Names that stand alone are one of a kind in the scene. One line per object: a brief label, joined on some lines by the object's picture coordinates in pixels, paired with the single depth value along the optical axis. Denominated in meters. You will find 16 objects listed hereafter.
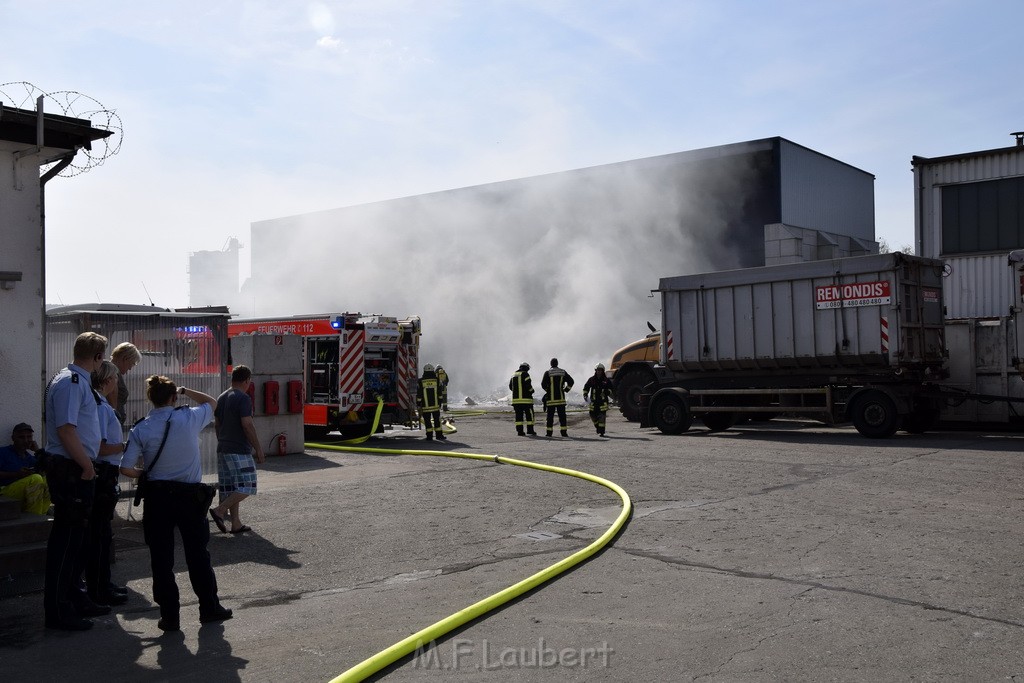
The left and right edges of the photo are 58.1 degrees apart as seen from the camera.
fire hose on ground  4.34
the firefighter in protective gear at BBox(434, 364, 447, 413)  21.92
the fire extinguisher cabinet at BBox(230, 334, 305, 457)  13.74
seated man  6.76
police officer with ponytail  5.21
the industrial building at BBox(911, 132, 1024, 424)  20.45
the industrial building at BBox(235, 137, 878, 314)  29.81
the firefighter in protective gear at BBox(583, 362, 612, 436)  17.47
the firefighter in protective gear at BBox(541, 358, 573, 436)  17.44
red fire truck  17.27
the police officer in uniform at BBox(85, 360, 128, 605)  5.79
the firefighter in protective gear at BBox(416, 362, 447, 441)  16.77
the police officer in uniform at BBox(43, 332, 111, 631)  5.26
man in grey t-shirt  8.05
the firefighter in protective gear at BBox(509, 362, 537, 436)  17.42
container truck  15.75
